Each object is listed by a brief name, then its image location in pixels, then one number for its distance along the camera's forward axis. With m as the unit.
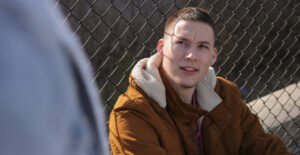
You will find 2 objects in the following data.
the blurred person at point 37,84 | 0.43
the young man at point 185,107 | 1.96
